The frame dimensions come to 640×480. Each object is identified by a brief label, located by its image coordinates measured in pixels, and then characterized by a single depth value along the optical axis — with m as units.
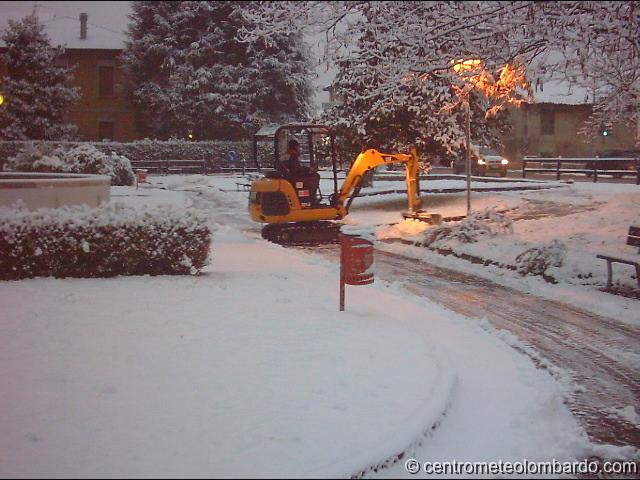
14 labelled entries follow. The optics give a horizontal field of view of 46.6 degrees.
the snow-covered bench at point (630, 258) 11.97
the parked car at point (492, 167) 44.59
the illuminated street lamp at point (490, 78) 13.74
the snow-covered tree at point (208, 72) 49.75
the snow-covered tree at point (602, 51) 10.17
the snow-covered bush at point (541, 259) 13.62
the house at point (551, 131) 59.28
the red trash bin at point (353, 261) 9.80
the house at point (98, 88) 56.69
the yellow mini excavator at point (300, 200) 17.44
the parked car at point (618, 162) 39.31
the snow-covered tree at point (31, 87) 47.28
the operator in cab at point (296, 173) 17.73
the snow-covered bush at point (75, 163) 29.00
